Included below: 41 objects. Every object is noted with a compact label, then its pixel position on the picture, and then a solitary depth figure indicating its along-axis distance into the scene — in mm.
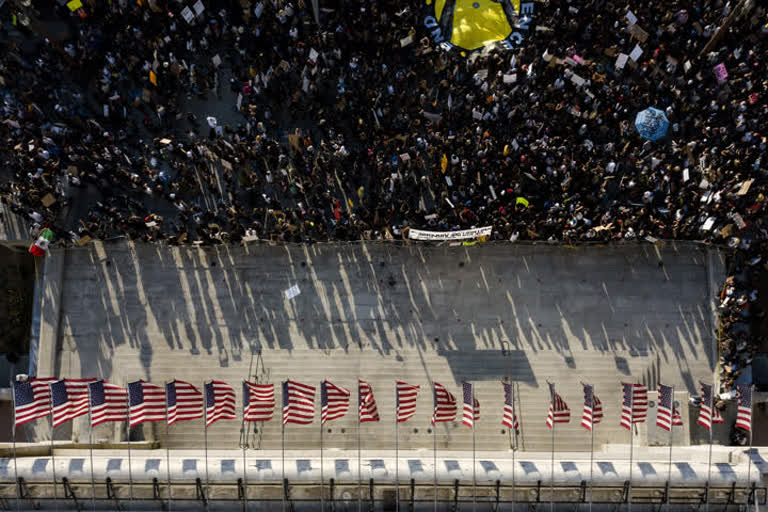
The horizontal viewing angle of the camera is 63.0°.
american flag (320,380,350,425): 24938
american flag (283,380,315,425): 25328
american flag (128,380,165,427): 23953
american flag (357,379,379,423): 25094
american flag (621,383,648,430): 24344
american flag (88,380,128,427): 23797
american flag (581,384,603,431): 24484
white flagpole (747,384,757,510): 23656
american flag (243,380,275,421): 24703
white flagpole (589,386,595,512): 24047
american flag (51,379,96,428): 23469
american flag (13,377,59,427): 23078
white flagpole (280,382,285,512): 24208
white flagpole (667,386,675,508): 23808
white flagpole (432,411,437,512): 23875
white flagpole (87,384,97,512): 23688
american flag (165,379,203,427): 24125
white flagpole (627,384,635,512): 24016
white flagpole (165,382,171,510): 24122
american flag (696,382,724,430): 23859
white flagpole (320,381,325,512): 24000
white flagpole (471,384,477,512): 24016
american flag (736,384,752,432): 23656
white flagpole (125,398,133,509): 24036
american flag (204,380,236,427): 24484
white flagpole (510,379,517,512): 23922
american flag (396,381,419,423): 25078
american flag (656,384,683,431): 23859
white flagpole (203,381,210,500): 24125
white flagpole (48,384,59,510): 23984
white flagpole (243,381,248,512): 24062
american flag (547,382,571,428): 25094
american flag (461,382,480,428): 24672
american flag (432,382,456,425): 24828
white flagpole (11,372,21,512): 23938
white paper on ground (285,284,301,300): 29516
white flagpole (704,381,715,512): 23891
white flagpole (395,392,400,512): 24117
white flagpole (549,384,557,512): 23969
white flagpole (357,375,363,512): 24062
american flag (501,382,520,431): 24703
